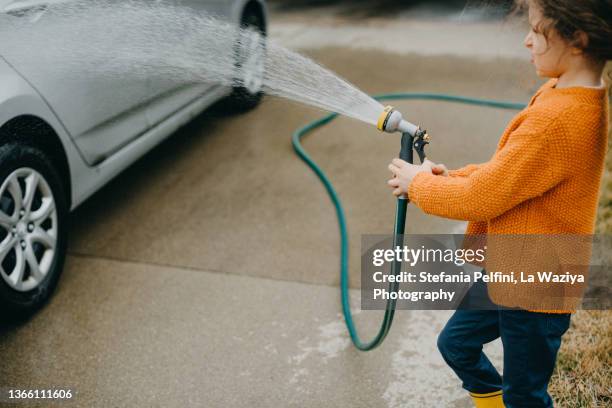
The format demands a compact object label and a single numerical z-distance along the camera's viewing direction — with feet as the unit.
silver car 8.79
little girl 4.91
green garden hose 6.70
